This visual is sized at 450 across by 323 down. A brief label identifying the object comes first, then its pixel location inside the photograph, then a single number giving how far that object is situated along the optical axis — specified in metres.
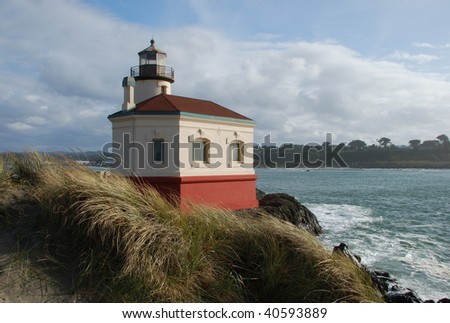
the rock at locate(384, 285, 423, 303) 8.46
